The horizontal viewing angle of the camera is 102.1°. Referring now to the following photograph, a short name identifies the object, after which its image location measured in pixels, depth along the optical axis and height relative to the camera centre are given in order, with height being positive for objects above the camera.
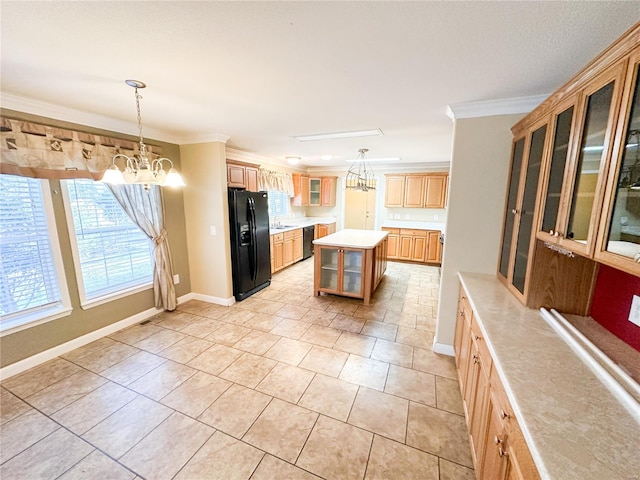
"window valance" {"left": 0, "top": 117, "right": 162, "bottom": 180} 2.14 +0.45
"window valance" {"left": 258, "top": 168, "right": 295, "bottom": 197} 5.55 +0.43
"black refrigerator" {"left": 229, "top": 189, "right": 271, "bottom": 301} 3.87 -0.62
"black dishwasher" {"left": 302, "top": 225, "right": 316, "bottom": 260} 6.41 -1.00
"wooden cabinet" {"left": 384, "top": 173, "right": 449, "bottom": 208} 5.96 +0.24
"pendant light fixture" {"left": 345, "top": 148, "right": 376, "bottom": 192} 6.33 +0.71
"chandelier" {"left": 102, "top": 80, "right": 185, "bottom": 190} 1.86 +0.18
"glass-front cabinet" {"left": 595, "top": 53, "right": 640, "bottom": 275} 0.96 +0.04
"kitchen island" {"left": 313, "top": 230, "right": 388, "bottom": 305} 3.78 -1.00
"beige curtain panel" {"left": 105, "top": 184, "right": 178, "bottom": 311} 3.06 -0.32
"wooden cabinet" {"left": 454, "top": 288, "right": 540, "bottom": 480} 0.94 -1.02
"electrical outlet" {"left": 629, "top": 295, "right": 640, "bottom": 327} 1.25 -0.54
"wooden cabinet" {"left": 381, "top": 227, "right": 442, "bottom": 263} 5.89 -1.03
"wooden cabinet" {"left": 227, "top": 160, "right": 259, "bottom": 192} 4.13 +0.41
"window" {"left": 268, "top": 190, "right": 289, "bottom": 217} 6.30 -0.10
